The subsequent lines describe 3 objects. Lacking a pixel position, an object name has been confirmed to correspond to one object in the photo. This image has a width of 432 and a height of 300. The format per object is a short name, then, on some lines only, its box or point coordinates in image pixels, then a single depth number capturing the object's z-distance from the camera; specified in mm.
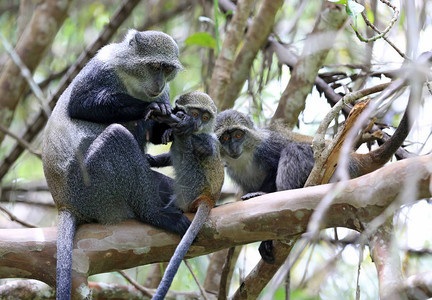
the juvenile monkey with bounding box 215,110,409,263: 10266
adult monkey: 8766
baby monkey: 9219
